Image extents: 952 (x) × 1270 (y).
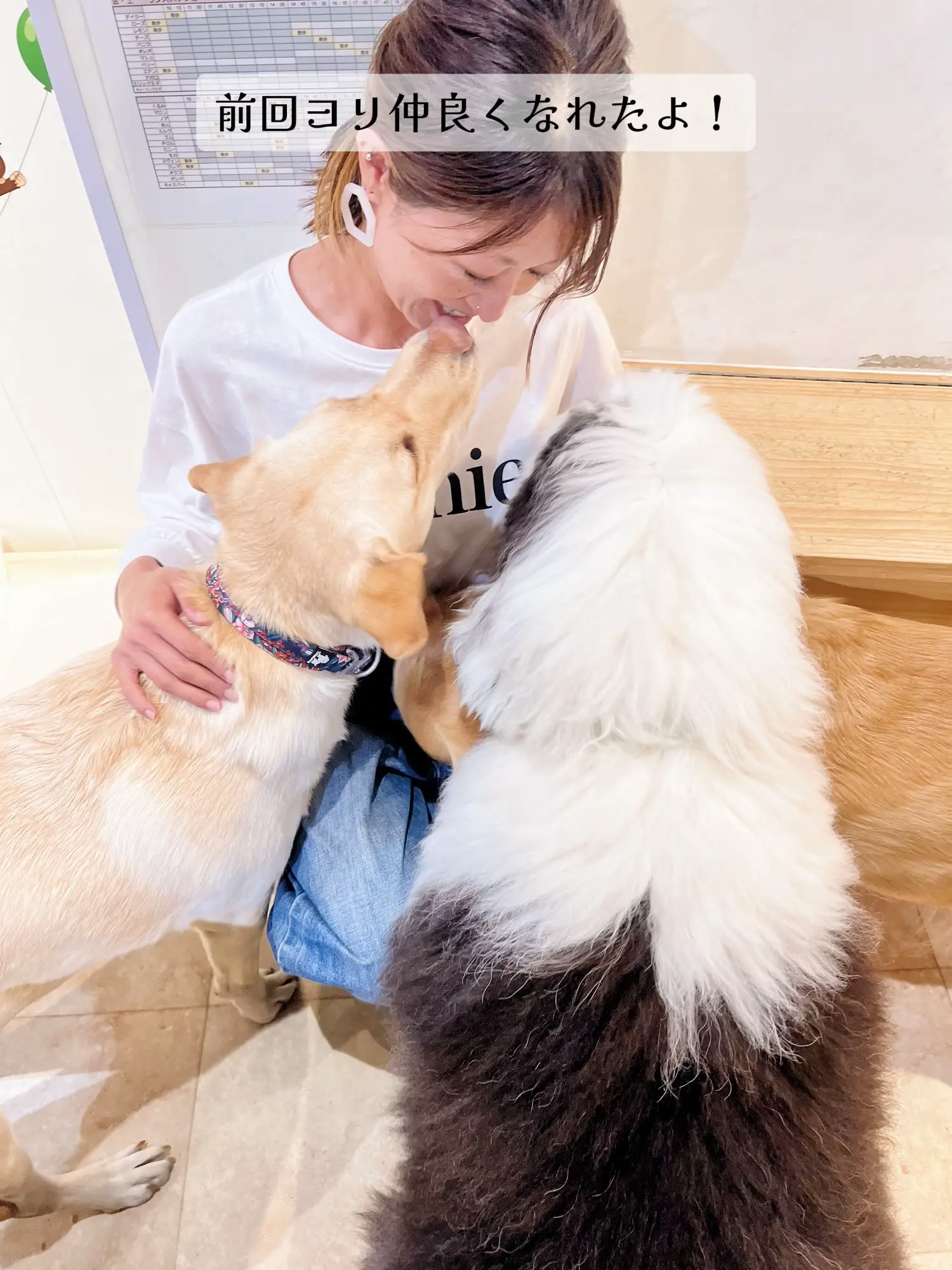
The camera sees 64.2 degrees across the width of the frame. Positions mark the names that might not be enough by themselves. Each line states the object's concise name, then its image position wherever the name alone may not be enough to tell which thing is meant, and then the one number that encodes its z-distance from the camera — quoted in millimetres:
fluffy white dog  617
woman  660
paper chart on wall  939
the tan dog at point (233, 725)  780
